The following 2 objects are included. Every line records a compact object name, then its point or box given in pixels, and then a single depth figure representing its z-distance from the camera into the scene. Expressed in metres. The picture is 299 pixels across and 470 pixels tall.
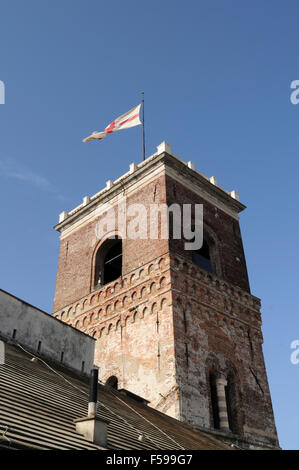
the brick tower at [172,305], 17.94
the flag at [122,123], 24.50
